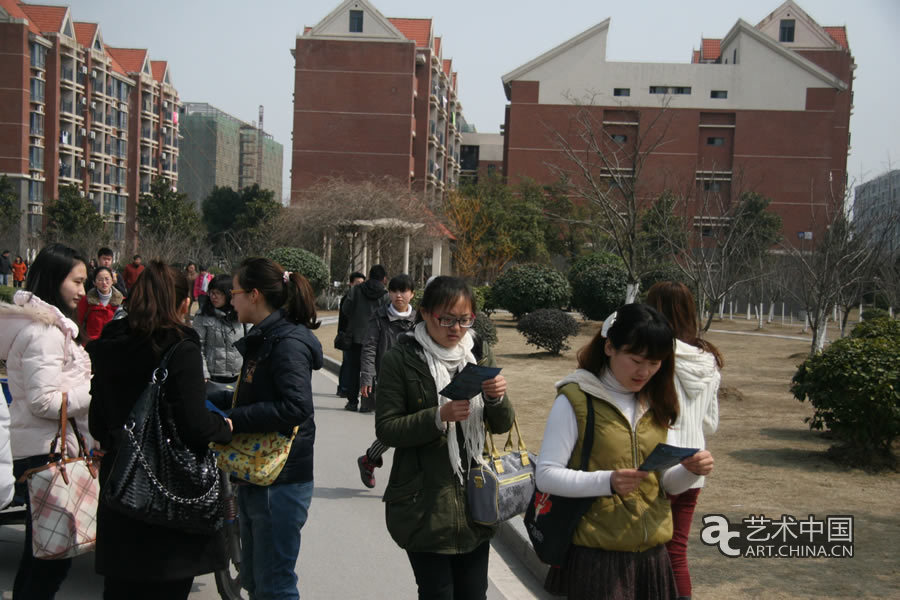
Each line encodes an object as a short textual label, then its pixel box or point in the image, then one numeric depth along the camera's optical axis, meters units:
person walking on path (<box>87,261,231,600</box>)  2.94
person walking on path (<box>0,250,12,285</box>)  31.40
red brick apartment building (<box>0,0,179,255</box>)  56.84
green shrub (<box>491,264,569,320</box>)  24.00
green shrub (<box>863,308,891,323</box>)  29.27
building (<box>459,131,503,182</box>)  81.94
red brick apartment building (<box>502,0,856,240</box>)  55.25
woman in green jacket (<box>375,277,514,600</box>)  3.09
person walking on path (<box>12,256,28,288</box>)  33.08
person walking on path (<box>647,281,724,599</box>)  3.77
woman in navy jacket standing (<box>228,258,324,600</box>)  3.49
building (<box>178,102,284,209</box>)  95.75
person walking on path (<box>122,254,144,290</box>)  15.52
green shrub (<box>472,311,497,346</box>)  15.52
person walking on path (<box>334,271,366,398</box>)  10.36
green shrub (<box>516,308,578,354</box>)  17.08
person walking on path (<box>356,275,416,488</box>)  7.93
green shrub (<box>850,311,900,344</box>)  10.82
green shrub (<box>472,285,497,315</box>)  25.81
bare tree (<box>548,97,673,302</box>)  15.29
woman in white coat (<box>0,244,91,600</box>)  3.71
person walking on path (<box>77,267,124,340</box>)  8.47
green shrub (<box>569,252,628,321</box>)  25.11
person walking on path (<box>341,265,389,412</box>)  10.29
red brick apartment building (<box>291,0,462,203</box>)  53.56
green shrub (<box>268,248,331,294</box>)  28.22
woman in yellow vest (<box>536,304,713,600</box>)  2.70
